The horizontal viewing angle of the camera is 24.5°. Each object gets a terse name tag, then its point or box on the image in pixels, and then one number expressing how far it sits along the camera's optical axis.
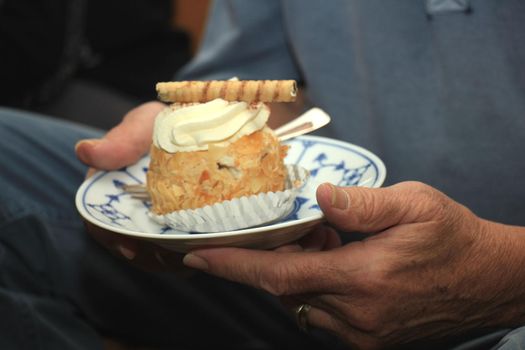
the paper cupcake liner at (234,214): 0.62
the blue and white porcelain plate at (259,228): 0.61
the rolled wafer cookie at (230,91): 0.63
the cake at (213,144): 0.63
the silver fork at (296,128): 0.68
